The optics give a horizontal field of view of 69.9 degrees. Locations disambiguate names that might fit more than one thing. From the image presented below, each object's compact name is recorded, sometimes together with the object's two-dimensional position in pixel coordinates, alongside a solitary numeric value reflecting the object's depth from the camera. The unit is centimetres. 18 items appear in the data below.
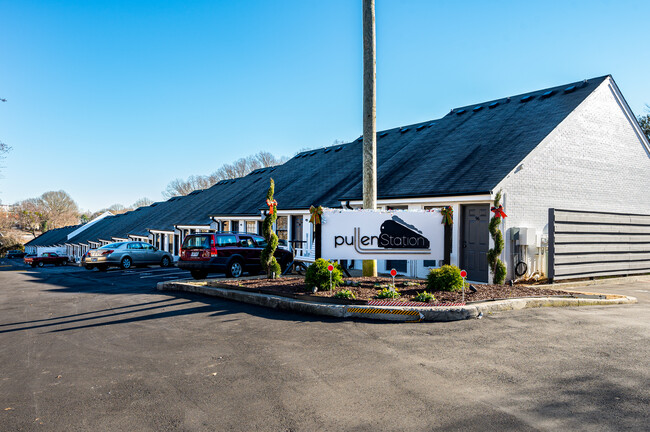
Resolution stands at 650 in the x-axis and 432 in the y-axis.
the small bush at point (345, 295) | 1014
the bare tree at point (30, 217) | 10994
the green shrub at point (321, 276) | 1136
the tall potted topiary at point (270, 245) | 1332
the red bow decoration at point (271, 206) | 1324
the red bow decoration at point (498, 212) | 1262
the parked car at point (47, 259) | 4084
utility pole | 1314
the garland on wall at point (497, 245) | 1262
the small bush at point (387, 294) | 1030
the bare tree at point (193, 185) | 9231
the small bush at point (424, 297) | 992
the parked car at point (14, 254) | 7994
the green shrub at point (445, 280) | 1112
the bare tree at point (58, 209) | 11220
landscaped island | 1049
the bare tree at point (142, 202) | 12838
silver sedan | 2595
